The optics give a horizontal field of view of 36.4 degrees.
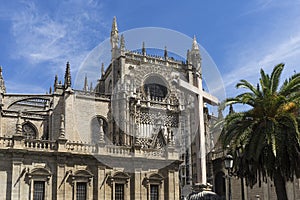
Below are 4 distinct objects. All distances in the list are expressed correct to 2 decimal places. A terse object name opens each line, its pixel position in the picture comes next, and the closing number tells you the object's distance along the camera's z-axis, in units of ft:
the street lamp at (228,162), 65.51
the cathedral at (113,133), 96.89
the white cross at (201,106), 67.36
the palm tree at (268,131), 70.95
